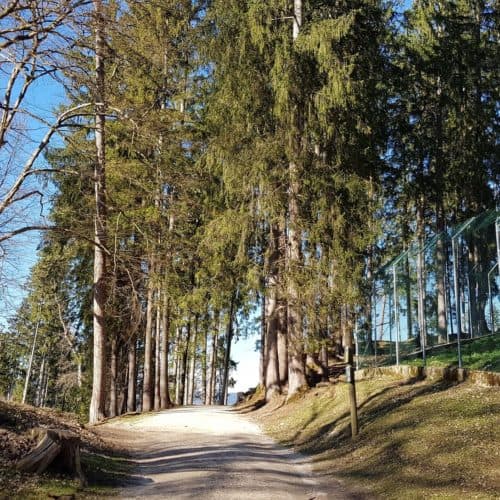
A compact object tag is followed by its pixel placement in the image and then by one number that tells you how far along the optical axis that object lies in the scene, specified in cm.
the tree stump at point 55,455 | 648
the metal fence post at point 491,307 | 1293
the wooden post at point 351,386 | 1038
